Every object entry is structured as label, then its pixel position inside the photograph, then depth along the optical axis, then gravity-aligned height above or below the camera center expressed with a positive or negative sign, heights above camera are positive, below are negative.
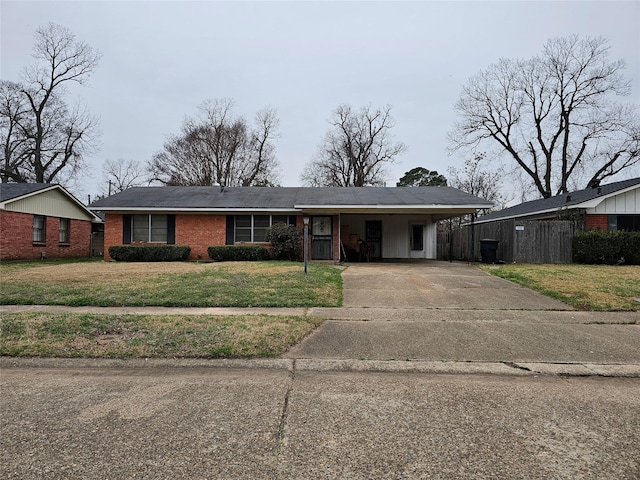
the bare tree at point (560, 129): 30.91 +9.81
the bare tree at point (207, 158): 38.94 +8.79
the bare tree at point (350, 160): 45.12 +9.96
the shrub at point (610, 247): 15.55 -0.11
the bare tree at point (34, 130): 33.19 +10.09
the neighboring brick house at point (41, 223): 18.78 +1.20
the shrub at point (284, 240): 16.69 +0.20
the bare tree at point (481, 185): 40.31 +6.23
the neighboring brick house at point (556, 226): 16.16 +0.83
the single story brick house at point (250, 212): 16.81 +1.48
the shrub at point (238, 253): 16.92 -0.36
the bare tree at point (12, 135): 32.78 +9.45
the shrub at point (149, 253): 17.42 -0.36
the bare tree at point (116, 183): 47.72 +7.50
